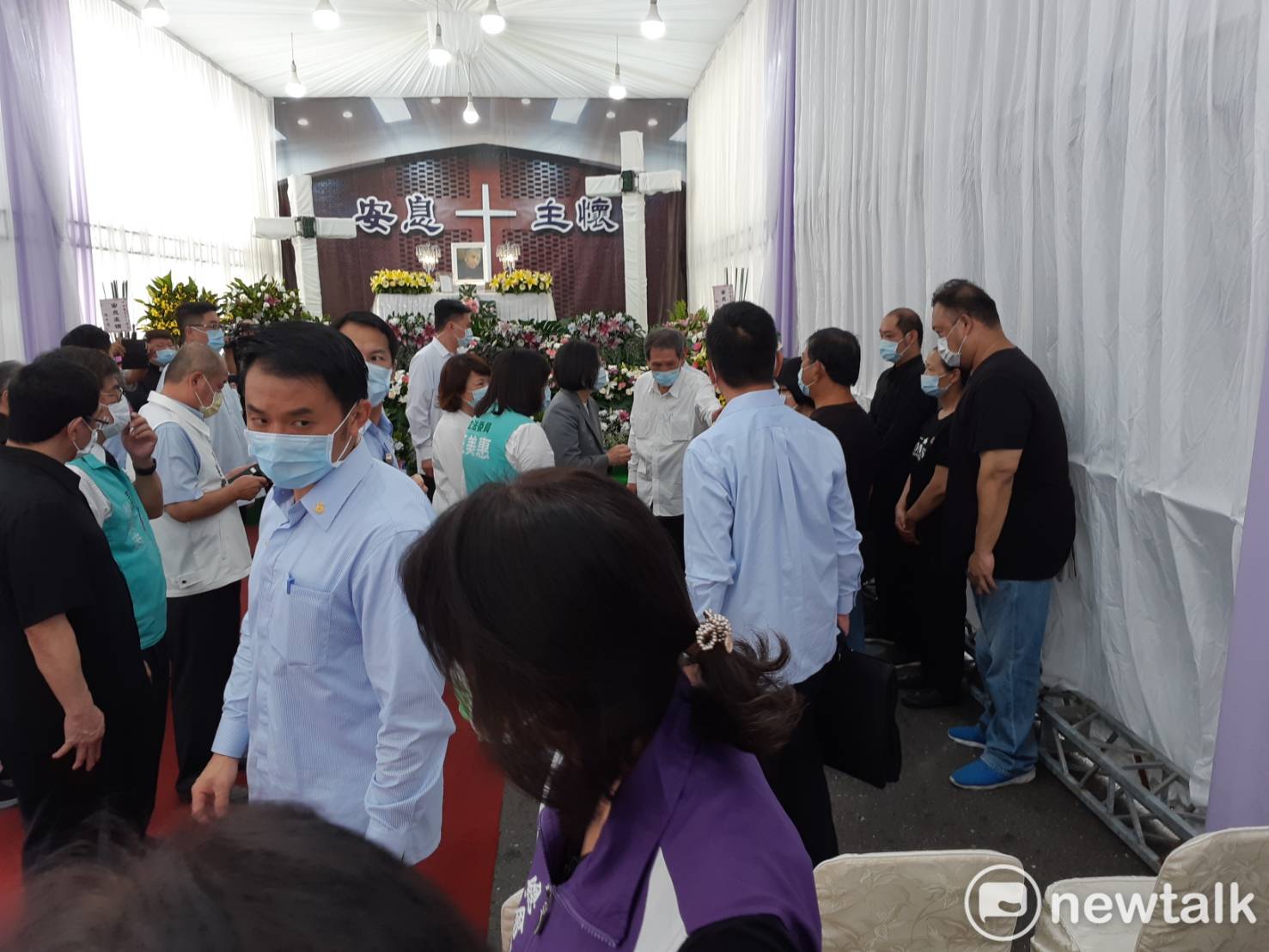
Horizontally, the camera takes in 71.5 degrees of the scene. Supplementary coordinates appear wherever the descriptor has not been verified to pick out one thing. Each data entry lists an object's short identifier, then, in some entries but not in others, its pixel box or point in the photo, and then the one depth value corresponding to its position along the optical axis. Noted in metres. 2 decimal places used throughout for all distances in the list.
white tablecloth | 9.97
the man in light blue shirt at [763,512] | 2.24
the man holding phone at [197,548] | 2.92
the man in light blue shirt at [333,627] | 1.38
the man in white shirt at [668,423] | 4.36
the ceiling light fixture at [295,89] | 9.96
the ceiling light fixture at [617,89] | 10.20
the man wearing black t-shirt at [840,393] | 3.25
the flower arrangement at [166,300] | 7.22
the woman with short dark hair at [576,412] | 4.09
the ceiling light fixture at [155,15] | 7.63
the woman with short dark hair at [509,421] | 3.45
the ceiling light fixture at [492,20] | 7.94
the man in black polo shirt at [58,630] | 1.96
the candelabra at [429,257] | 13.16
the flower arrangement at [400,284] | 10.06
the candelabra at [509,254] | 13.43
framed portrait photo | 13.72
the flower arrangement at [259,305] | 7.45
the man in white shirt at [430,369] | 5.38
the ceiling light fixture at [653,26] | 8.29
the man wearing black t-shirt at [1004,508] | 2.79
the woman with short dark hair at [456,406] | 3.99
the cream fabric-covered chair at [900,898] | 1.40
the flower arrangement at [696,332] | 6.22
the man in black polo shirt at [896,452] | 3.83
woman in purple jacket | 0.74
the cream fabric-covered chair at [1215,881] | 1.35
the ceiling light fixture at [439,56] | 8.28
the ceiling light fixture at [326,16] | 7.75
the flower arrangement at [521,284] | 10.16
